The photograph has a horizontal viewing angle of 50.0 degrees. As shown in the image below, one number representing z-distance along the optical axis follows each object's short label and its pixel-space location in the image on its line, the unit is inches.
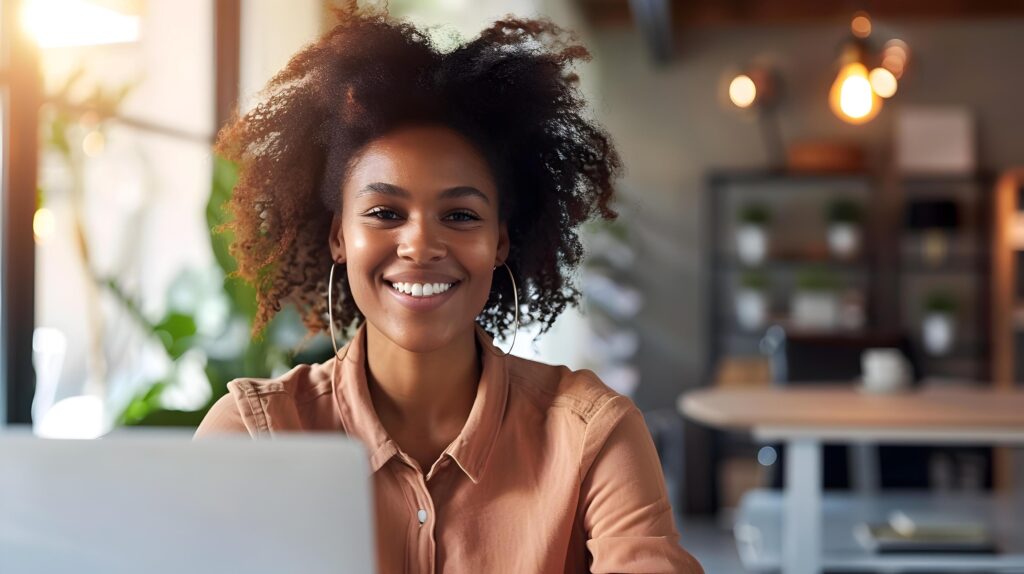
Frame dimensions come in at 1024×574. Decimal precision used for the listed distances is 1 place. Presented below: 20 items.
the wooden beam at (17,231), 97.4
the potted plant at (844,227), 240.5
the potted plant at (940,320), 238.1
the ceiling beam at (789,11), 247.1
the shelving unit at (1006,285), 231.0
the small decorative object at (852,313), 240.1
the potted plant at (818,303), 240.5
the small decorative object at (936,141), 243.6
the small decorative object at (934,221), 234.7
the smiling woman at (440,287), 44.4
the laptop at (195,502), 29.4
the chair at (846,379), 150.3
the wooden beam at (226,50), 130.3
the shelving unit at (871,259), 244.5
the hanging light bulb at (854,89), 147.7
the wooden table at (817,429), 115.2
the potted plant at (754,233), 242.2
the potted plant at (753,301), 243.3
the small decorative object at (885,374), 140.3
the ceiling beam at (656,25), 211.2
